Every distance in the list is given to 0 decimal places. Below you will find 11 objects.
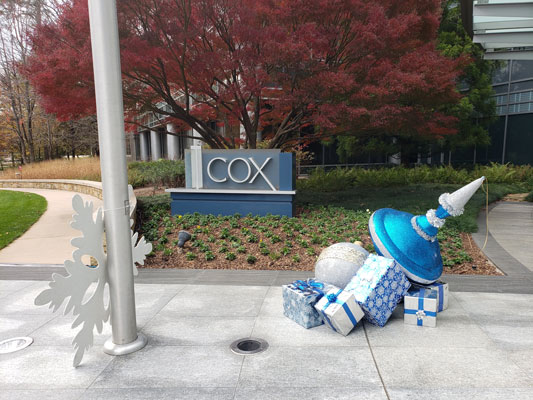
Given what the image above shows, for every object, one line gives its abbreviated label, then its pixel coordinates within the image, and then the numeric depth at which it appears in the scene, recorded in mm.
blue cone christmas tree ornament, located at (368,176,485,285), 4102
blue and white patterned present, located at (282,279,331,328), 3982
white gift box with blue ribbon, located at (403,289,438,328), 3963
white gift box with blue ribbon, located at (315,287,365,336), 3758
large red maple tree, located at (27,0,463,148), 7812
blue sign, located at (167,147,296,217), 8664
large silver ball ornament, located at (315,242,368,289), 4418
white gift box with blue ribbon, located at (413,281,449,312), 4309
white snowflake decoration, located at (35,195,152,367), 3217
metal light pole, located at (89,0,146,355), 3256
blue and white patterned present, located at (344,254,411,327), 3889
